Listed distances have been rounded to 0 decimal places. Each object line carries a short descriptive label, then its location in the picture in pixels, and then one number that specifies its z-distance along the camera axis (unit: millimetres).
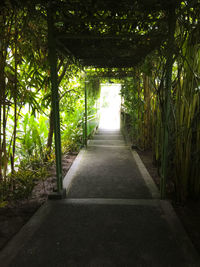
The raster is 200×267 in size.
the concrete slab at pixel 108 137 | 6711
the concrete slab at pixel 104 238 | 1313
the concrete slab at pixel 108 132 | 8094
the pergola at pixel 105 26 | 1701
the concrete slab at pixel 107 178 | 2342
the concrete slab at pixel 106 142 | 5436
